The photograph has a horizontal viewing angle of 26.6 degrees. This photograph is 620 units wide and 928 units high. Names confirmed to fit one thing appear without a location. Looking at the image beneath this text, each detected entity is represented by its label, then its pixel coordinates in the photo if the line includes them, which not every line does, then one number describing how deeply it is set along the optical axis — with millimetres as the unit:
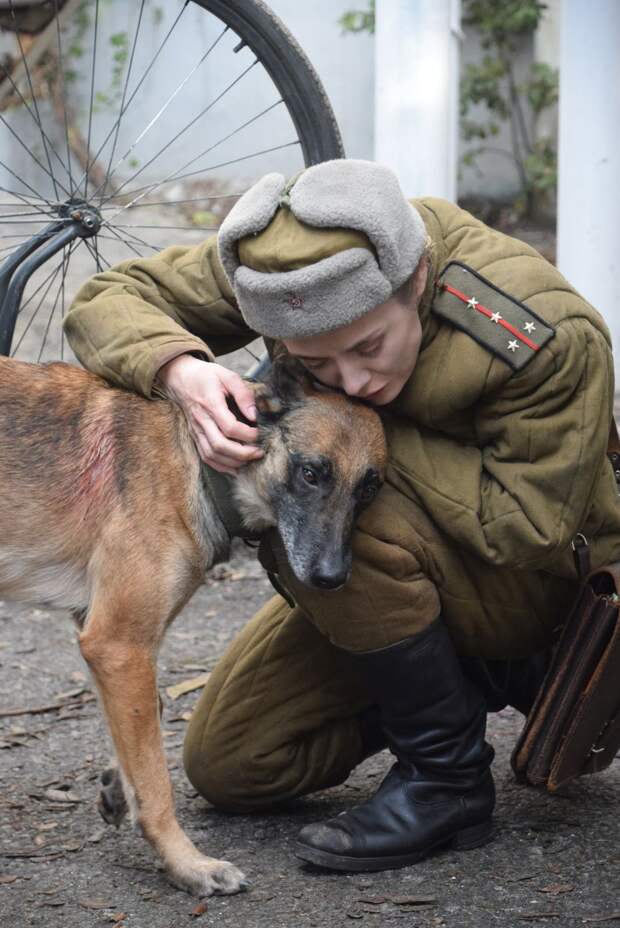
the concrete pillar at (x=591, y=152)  5551
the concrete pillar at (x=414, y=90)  5102
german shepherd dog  2670
